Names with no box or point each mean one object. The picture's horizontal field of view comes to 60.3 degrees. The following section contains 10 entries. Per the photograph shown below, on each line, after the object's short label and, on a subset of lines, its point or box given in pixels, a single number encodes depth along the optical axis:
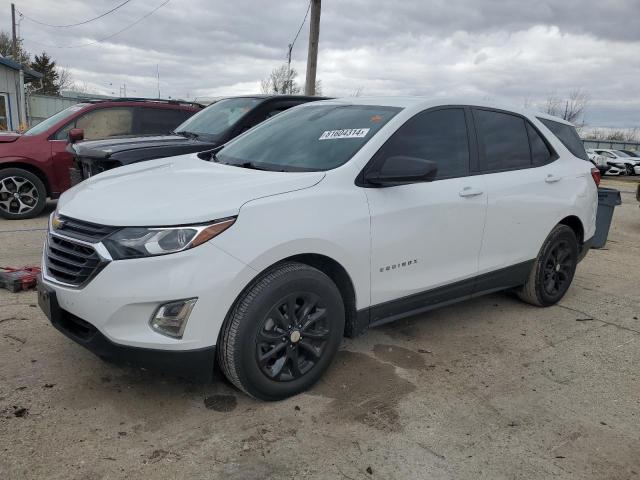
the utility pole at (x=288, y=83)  40.44
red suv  7.52
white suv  2.65
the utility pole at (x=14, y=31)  38.94
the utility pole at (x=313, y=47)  14.05
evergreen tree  56.68
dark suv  5.34
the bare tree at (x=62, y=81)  62.57
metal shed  21.97
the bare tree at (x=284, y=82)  40.97
